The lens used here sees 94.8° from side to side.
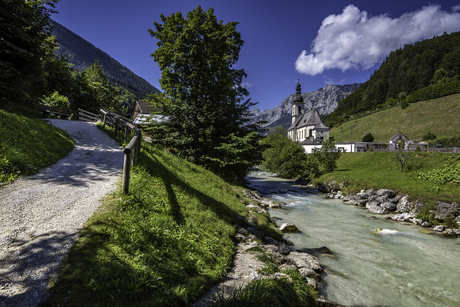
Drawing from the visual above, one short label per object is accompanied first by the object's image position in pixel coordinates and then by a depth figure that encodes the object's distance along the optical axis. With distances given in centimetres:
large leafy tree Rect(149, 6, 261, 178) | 1866
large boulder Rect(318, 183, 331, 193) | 2670
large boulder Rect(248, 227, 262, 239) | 911
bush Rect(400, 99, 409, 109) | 9200
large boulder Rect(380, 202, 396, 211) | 1747
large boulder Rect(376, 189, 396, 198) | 1919
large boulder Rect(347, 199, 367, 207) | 1964
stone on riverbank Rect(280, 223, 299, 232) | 1182
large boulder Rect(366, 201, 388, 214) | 1697
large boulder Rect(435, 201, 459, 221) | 1398
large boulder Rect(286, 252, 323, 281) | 693
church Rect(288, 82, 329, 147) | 8188
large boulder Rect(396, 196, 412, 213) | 1657
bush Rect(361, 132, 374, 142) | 7650
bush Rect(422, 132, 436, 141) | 6456
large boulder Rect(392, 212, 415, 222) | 1486
